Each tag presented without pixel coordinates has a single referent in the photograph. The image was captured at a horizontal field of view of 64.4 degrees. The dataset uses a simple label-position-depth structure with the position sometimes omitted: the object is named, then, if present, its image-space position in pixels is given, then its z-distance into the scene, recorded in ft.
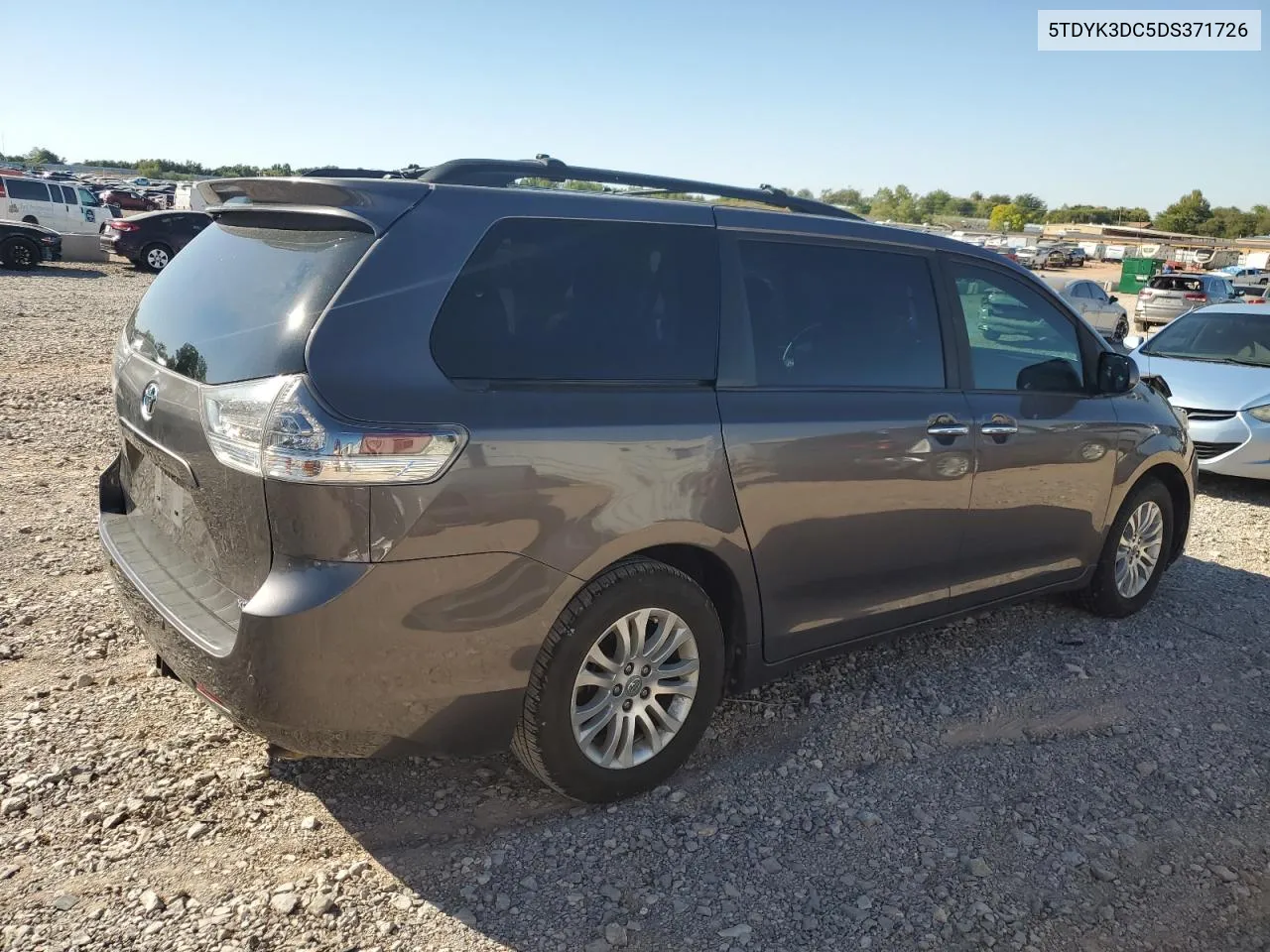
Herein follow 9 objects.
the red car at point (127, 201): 154.36
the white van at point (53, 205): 88.48
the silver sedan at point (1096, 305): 77.61
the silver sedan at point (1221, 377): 26.35
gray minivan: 8.54
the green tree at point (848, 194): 170.38
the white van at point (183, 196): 115.81
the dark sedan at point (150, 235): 76.89
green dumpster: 155.22
